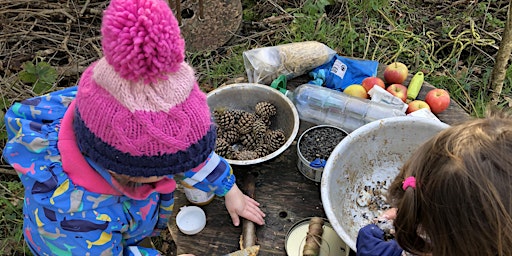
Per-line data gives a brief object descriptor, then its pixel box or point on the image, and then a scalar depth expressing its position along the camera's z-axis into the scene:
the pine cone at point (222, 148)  2.04
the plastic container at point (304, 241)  1.79
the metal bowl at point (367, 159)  1.90
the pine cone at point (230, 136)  2.14
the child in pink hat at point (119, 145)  1.12
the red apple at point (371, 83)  2.30
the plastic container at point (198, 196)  1.87
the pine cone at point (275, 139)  2.05
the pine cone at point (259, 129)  2.13
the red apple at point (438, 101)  2.20
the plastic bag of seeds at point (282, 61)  2.37
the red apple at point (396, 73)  2.32
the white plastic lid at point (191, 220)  1.86
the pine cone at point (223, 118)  2.15
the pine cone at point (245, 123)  2.14
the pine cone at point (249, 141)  2.14
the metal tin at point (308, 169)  1.94
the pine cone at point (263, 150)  2.05
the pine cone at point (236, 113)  2.19
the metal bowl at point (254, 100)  2.14
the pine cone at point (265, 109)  2.18
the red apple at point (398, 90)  2.25
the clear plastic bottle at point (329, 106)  2.24
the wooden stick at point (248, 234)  1.79
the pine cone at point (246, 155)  2.03
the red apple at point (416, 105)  2.19
